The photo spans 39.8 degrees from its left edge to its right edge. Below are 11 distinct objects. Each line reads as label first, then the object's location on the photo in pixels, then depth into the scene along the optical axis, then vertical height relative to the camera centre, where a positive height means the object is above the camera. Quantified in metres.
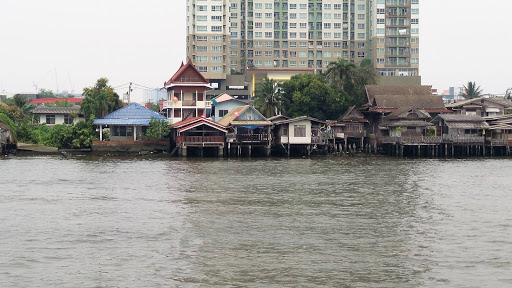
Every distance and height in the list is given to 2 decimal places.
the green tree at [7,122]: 77.74 +1.58
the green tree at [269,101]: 92.75 +4.52
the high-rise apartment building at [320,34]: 148.62 +22.00
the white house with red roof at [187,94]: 86.69 +5.08
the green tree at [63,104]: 112.50 +5.26
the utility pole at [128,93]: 105.24 +6.73
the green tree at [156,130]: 78.62 +0.61
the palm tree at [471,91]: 125.69 +7.69
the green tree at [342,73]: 96.38 +8.44
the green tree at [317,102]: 90.94 +4.26
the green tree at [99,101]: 83.44 +4.24
